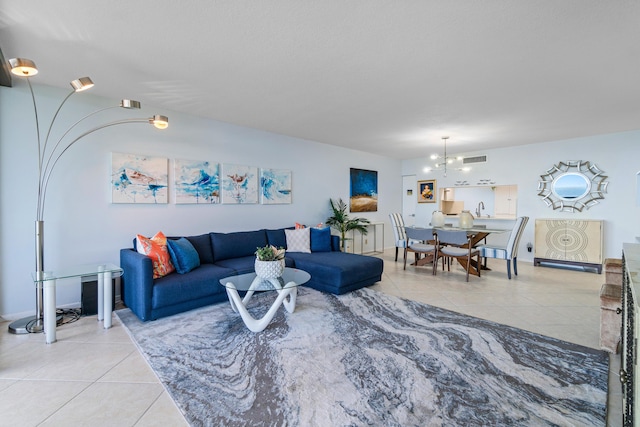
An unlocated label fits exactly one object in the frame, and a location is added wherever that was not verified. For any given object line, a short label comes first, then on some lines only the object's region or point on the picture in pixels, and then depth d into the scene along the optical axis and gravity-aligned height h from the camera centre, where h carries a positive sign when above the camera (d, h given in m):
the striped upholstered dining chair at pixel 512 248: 4.70 -0.61
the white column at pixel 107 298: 2.82 -0.90
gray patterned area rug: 1.69 -1.18
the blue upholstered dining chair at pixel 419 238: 5.18 -0.53
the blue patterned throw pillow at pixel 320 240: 4.87 -0.53
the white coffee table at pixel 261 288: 2.73 -0.77
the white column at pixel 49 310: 2.50 -0.90
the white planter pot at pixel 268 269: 2.99 -0.63
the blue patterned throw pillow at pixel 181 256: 3.35 -0.57
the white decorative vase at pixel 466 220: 5.44 -0.20
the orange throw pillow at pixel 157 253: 3.16 -0.51
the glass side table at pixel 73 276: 2.50 -0.75
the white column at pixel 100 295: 2.97 -0.91
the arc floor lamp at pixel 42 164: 2.33 +0.44
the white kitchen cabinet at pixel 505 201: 7.13 +0.23
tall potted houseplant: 6.05 -0.27
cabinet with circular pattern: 5.18 -0.59
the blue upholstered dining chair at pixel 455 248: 4.68 -0.68
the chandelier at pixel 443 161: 5.79 +1.19
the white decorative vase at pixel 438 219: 5.72 -0.19
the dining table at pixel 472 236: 4.96 -0.51
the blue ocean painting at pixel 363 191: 6.76 +0.44
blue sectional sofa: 2.94 -0.77
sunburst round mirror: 5.32 +0.48
